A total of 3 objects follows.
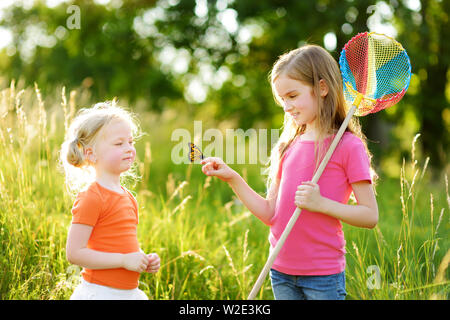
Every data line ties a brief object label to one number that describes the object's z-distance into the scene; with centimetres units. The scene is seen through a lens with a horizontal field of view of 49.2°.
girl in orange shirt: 215
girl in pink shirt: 225
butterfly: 249
